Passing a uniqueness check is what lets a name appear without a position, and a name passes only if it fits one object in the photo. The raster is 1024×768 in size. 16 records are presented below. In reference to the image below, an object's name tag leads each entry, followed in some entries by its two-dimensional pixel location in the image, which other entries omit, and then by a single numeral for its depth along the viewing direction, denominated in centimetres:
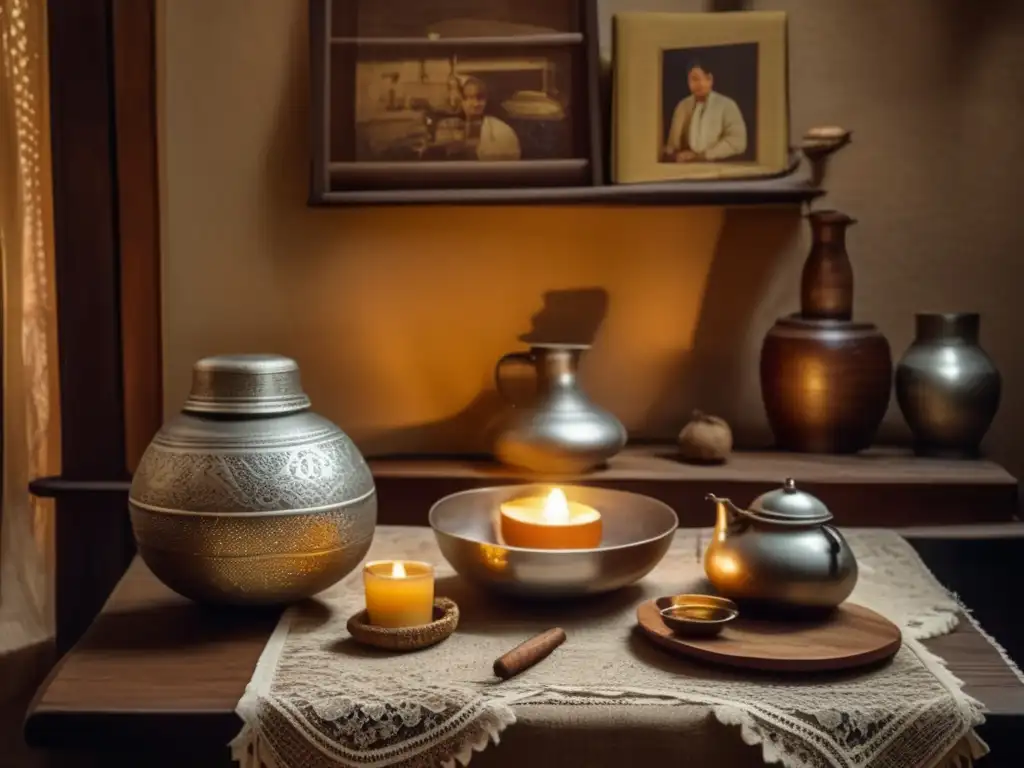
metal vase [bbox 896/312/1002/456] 167
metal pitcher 158
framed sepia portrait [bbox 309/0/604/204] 172
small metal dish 97
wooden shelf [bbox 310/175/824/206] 167
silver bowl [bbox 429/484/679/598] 103
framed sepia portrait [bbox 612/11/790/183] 174
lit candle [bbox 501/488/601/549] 110
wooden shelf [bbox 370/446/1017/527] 157
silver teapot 101
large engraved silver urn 102
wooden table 86
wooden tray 92
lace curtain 191
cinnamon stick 91
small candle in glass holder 101
